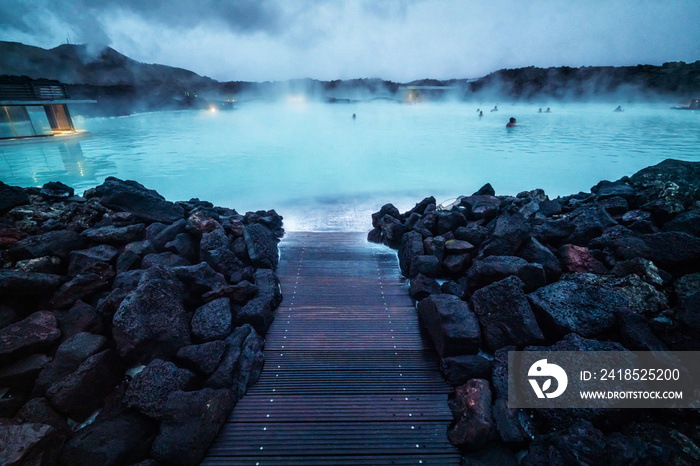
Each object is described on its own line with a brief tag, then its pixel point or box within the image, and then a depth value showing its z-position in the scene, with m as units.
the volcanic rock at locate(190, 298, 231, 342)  2.44
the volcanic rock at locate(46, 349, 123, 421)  1.93
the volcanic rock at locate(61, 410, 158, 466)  1.66
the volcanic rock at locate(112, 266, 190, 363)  2.16
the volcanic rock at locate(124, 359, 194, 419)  1.91
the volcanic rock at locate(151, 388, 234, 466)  1.73
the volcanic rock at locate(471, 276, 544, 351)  2.30
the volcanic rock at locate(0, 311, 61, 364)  2.07
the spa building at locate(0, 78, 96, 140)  13.04
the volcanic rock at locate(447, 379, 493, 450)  1.82
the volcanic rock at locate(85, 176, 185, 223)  3.93
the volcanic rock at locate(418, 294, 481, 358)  2.35
